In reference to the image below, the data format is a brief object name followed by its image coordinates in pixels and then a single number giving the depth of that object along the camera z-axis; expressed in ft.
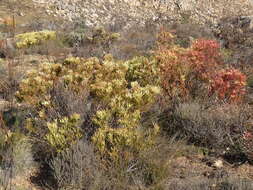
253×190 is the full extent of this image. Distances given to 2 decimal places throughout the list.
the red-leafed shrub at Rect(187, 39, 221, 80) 20.34
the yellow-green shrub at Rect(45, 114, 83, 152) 14.02
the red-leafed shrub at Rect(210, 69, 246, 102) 19.26
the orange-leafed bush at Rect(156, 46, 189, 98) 19.48
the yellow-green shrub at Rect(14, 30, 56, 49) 40.04
